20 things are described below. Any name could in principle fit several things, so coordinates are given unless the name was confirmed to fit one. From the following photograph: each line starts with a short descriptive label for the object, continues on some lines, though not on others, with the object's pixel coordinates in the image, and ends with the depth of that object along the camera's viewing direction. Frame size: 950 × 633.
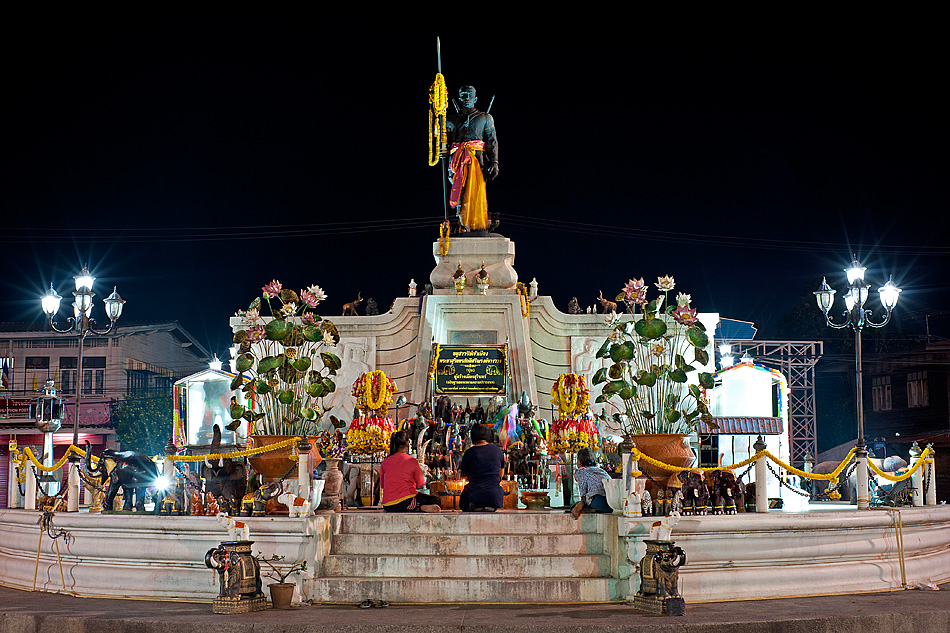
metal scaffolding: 33.81
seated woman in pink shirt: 13.20
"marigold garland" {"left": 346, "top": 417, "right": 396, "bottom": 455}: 17.55
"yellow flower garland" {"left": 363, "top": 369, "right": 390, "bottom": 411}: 18.28
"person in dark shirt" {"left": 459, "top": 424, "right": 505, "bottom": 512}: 13.16
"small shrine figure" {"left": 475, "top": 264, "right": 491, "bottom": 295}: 25.03
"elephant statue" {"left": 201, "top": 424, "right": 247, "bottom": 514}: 14.53
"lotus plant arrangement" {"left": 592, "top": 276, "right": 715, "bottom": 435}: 14.45
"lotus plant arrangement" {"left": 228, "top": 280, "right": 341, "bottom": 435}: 15.00
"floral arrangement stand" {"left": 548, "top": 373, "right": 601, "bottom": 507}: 17.61
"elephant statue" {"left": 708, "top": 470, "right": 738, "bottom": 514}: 13.70
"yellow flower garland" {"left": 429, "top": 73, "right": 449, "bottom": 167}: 25.52
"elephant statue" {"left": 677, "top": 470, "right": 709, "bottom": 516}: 13.37
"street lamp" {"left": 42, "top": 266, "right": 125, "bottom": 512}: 20.22
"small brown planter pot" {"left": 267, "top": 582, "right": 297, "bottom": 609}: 11.56
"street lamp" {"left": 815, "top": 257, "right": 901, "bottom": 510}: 15.13
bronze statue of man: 26.11
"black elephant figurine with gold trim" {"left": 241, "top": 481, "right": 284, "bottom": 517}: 13.23
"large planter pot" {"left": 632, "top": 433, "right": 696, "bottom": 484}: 13.73
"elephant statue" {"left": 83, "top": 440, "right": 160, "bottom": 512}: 16.20
